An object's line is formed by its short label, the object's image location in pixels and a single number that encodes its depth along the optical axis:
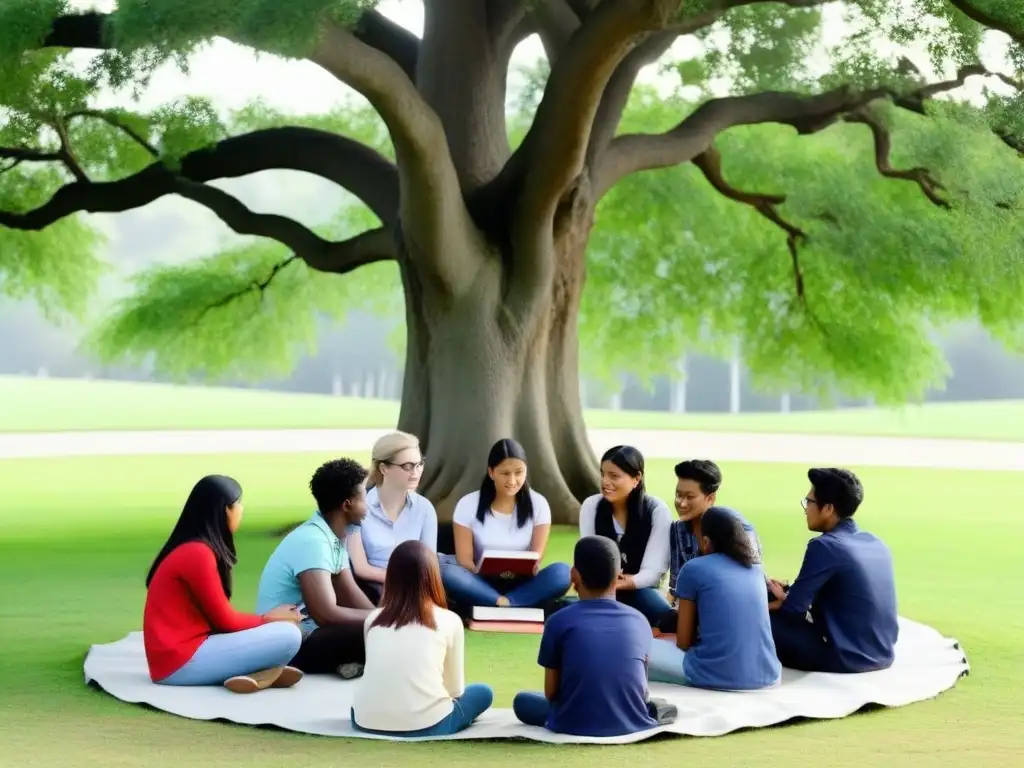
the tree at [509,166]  10.80
